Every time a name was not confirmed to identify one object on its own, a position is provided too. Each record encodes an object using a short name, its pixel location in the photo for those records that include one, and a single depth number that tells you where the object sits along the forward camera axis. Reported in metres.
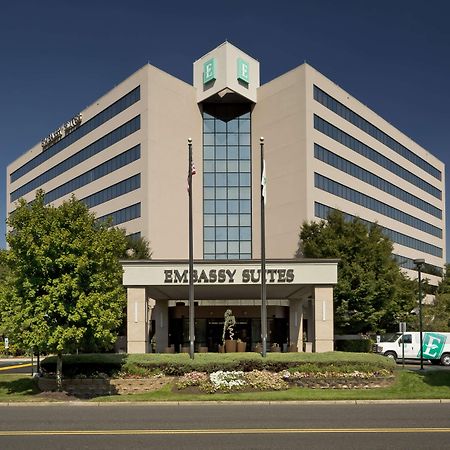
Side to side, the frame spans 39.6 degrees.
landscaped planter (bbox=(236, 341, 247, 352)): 35.16
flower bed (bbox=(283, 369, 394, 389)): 24.56
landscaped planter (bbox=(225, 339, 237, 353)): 35.06
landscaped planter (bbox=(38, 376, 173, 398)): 24.64
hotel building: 56.22
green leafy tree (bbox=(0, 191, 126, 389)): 22.69
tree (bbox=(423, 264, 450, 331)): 52.06
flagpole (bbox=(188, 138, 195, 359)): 26.39
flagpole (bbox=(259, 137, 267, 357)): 26.55
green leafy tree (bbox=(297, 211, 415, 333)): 41.61
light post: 31.82
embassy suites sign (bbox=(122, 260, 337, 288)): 31.19
